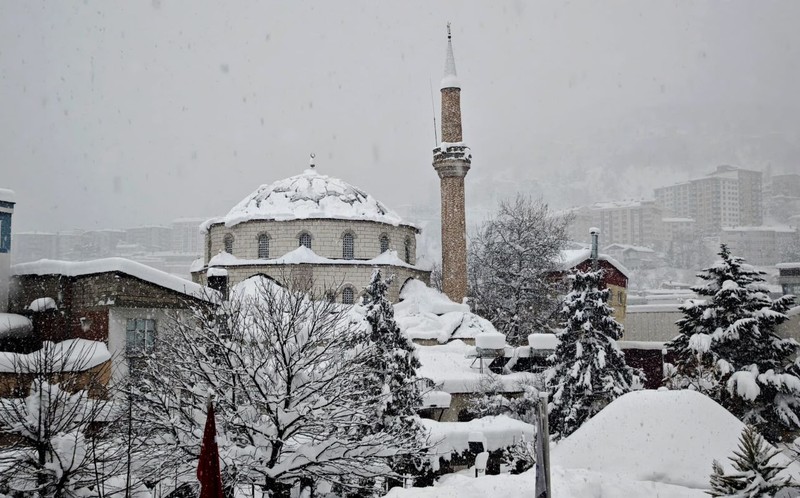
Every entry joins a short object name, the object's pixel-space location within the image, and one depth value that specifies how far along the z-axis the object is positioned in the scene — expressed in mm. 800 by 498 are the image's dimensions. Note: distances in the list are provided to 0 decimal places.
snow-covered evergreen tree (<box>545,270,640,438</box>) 22547
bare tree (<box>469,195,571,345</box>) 42656
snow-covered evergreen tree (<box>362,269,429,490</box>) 19875
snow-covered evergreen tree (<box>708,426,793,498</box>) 9977
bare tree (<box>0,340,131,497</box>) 11844
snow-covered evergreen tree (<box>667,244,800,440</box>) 22422
